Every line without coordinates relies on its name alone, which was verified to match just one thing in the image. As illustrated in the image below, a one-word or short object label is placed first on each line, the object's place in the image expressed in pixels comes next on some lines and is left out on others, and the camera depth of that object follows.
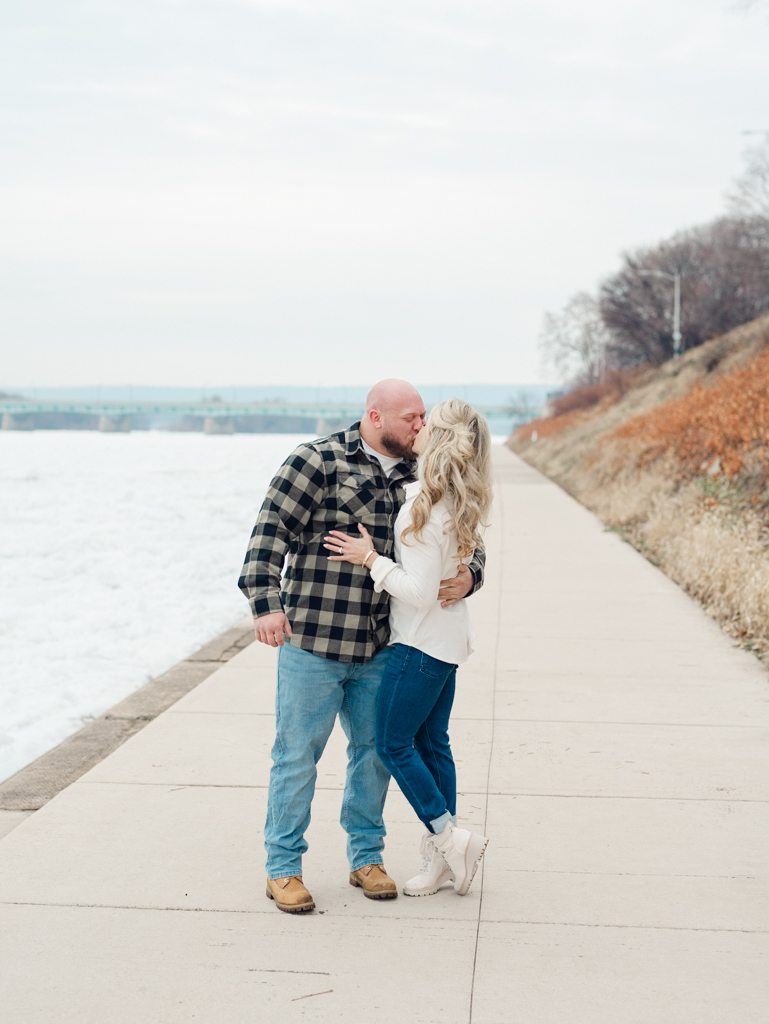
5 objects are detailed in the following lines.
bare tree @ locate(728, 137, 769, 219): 40.56
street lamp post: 39.88
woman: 3.47
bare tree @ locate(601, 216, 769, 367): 41.56
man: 3.62
